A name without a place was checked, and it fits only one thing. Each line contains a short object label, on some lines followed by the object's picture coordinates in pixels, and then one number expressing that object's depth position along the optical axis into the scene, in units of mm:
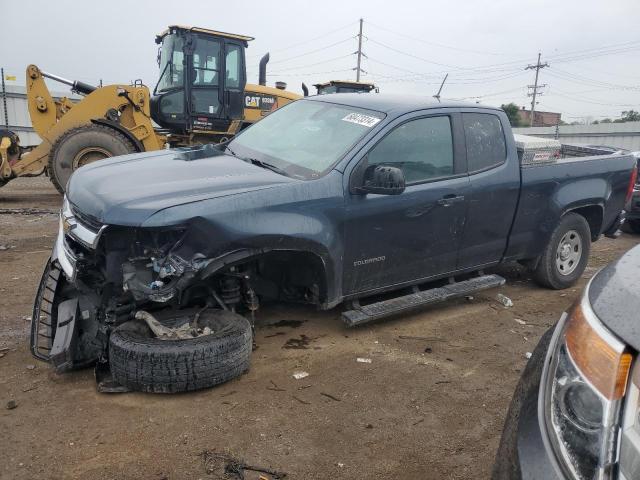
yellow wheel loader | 9336
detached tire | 3199
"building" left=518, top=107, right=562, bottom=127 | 59131
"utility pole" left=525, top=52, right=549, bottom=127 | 57406
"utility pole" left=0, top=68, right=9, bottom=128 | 15202
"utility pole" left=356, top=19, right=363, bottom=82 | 53625
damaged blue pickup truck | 3244
